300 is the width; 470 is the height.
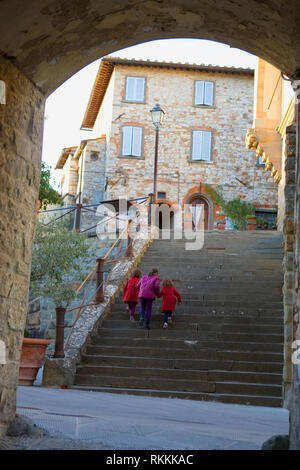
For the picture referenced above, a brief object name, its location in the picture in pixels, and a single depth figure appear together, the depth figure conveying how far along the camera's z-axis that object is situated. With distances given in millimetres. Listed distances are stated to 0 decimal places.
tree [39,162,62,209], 27156
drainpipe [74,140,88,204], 29453
